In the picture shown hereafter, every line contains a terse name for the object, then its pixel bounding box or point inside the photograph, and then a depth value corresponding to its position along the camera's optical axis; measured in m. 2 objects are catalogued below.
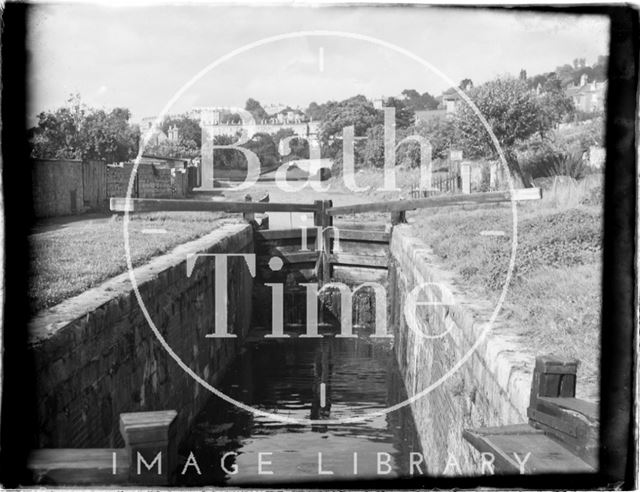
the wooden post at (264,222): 14.32
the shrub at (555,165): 13.20
